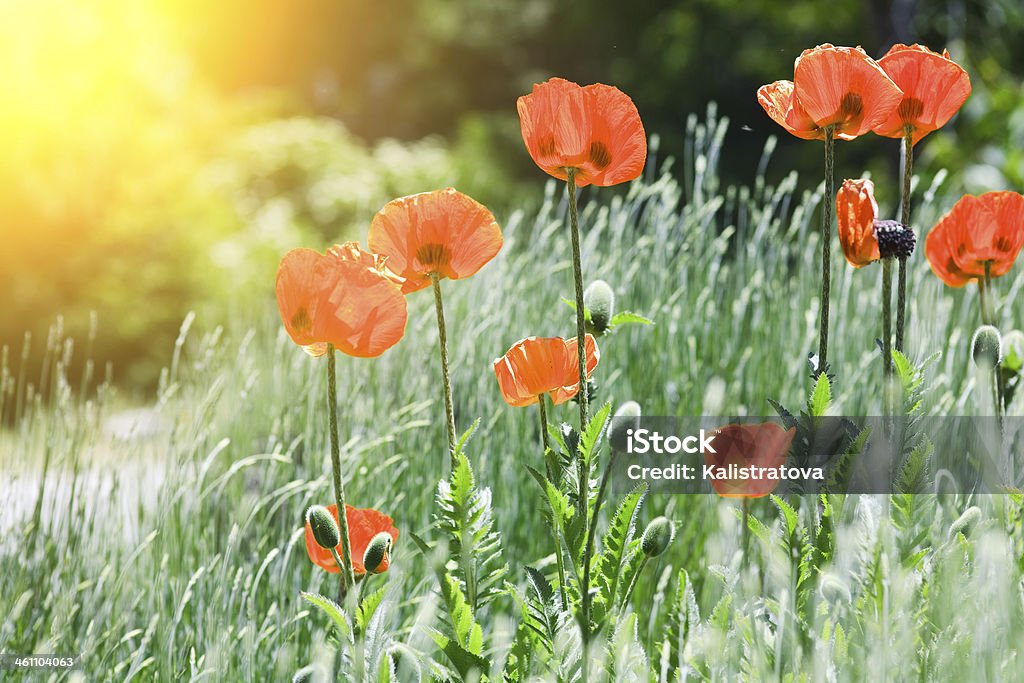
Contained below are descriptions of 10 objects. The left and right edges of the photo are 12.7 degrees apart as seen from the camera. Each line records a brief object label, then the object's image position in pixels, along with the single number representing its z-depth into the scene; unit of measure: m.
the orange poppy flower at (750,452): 3.83
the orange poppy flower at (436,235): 3.78
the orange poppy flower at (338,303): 3.70
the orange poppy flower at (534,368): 3.80
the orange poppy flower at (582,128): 3.77
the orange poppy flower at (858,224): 3.85
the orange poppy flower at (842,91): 3.80
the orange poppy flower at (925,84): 3.87
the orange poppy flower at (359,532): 3.87
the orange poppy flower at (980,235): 3.93
